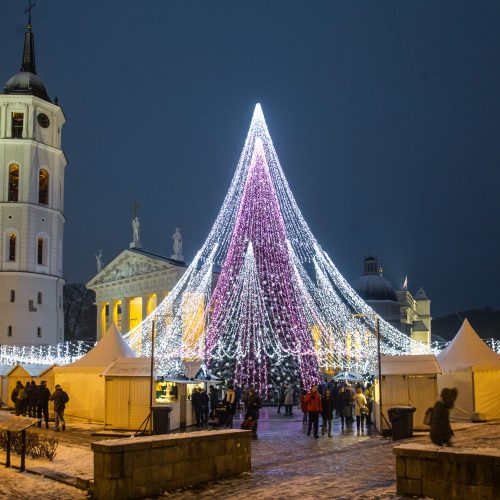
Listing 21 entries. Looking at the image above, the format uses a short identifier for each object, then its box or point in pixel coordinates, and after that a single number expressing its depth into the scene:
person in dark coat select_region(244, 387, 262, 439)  19.30
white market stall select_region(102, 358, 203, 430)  21.06
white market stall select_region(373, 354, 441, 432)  19.95
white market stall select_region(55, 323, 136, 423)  23.80
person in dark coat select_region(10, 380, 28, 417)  25.05
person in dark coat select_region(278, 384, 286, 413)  28.66
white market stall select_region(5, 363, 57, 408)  30.31
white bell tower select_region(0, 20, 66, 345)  54.06
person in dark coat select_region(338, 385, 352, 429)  23.09
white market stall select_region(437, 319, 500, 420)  22.86
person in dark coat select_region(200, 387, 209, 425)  23.89
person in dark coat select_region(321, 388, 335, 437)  20.70
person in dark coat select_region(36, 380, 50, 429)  22.89
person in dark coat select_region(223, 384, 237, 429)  20.97
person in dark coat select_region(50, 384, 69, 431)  21.28
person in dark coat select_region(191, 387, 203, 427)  23.81
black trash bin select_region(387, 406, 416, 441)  17.83
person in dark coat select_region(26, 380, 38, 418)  24.30
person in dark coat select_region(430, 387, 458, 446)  10.00
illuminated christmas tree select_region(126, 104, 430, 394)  27.31
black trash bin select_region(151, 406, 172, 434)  18.95
